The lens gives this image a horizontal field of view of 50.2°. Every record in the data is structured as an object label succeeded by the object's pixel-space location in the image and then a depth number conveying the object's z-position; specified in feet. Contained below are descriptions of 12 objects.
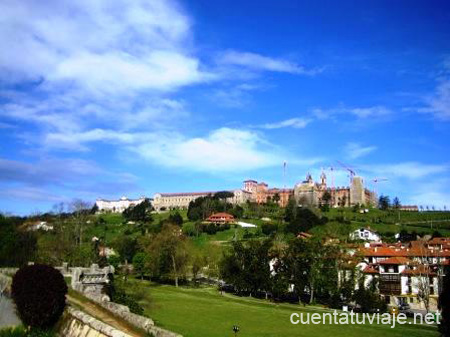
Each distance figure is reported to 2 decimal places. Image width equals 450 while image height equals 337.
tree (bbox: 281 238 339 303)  244.22
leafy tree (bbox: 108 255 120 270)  335.06
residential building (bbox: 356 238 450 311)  262.88
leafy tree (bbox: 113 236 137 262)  394.11
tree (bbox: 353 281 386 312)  223.10
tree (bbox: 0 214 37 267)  201.03
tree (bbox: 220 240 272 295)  263.10
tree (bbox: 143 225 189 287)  308.40
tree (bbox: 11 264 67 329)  75.82
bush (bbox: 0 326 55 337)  74.38
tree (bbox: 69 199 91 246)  315.99
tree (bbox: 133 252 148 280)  331.49
